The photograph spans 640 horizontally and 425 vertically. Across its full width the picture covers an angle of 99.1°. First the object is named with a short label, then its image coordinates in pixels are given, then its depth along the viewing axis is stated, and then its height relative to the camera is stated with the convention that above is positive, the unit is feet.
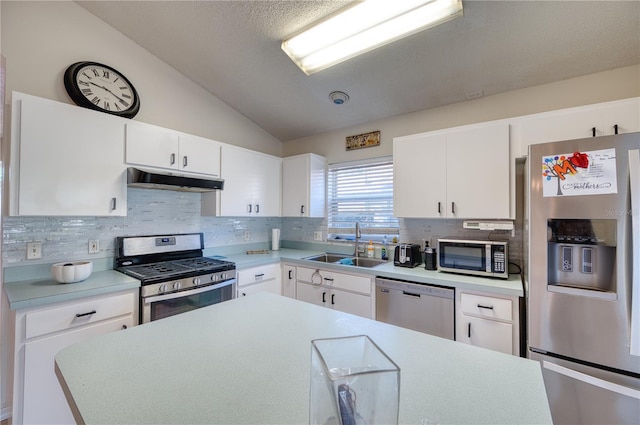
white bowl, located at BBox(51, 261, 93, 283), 5.95 -1.27
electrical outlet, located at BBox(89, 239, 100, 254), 7.36 -0.85
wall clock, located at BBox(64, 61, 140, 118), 6.88 +3.38
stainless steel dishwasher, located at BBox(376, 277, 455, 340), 6.75 -2.37
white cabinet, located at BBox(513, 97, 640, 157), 5.67 +2.11
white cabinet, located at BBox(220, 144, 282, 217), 9.56 +1.24
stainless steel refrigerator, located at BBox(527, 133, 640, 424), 4.57 -1.07
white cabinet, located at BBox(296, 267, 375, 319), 8.07 -2.38
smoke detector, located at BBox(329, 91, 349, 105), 8.94 +3.97
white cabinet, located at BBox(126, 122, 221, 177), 7.30 +1.94
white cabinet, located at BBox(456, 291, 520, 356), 6.01 -2.40
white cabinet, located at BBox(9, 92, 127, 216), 5.66 +1.23
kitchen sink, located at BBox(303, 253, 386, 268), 9.80 -1.64
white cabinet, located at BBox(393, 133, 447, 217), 7.74 +1.22
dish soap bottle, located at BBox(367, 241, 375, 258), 10.00 -1.24
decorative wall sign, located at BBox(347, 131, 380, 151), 10.24 +2.93
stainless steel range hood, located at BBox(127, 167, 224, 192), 6.95 +0.96
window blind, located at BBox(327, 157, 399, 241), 10.18 +0.68
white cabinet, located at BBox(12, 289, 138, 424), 5.01 -2.55
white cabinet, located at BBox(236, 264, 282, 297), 8.83 -2.19
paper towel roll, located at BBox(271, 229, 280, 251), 11.96 -1.02
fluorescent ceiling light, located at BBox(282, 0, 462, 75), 5.44 +4.19
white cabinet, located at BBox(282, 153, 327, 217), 10.91 +1.25
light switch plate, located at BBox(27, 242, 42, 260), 6.41 -0.85
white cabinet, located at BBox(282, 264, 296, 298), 9.80 -2.35
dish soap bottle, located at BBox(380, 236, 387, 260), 9.73 -1.28
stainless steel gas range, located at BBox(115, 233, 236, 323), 6.64 -1.52
